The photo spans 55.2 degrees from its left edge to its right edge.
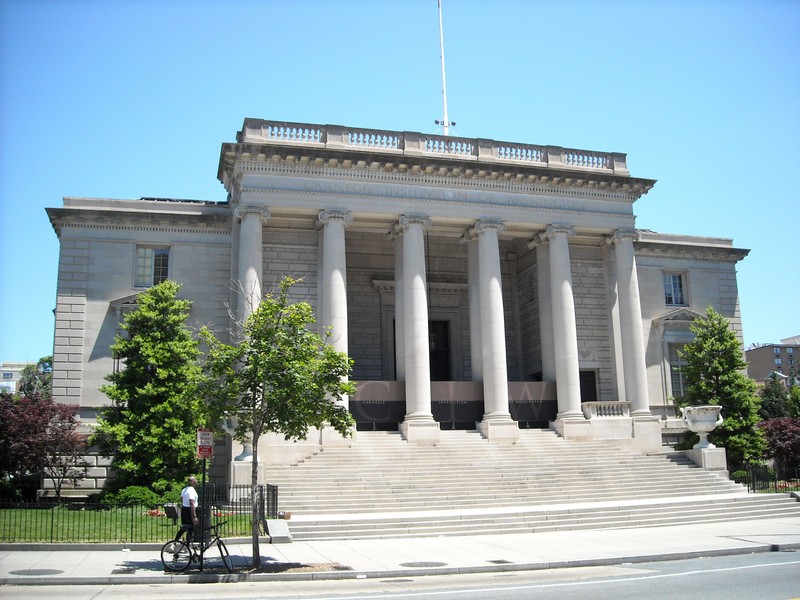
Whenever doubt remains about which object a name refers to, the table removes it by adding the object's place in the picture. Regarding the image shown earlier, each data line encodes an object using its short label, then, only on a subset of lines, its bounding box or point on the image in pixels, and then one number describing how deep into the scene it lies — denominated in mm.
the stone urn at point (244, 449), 27344
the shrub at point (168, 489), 28234
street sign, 17859
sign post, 17859
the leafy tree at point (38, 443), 29266
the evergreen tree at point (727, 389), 36156
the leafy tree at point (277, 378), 18453
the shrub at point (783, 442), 37281
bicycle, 16953
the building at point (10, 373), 165375
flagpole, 41156
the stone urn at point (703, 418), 33219
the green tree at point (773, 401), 47688
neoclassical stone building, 34062
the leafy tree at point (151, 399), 29344
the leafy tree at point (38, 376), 75625
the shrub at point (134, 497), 27828
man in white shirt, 17359
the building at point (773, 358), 128400
